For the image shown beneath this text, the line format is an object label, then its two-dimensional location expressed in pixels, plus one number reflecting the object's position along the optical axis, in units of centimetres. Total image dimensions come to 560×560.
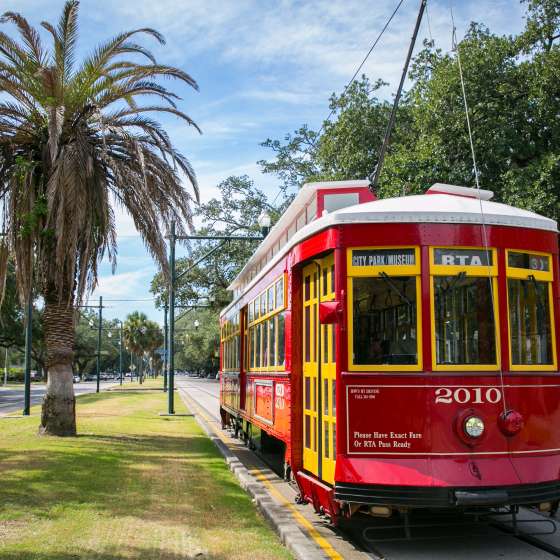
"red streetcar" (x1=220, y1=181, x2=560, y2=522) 650
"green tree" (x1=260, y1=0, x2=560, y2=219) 1842
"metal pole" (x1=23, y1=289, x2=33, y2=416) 2380
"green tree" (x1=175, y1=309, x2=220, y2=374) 7312
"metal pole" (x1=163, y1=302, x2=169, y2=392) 3602
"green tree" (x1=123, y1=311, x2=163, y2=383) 8119
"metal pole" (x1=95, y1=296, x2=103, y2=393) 4534
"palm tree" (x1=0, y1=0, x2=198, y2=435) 1436
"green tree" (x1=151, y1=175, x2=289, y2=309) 4212
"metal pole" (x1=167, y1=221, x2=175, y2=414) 2200
